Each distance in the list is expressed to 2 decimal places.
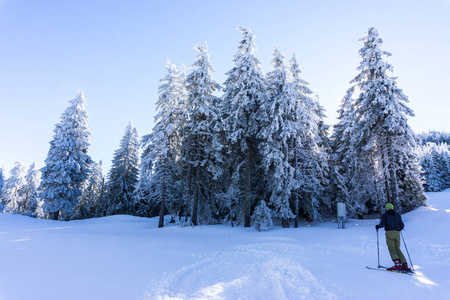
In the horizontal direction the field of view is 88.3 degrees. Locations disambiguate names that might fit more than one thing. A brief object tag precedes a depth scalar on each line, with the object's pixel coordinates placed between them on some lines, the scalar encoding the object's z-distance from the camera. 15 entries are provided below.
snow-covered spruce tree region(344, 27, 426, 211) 16.22
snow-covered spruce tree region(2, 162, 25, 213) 48.84
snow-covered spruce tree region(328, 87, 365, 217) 19.66
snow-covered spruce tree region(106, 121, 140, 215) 35.66
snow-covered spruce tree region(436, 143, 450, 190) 54.75
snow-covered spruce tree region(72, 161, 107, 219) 42.59
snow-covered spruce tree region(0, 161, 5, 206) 56.53
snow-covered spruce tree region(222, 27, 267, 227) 17.86
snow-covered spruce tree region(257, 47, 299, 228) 16.67
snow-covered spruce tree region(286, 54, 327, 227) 17.83
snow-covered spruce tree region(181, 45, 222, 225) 19.52
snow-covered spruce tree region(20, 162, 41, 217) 50.28
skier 6.53
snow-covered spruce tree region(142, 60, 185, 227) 20.89
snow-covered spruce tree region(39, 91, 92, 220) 26.56
